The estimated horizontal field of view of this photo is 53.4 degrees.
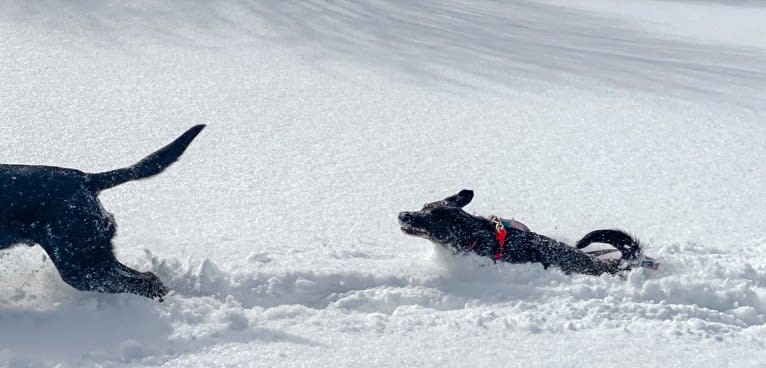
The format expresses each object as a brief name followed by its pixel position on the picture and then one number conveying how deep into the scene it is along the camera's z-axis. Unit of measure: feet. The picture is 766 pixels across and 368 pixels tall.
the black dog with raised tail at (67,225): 9.18
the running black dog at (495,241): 11.19
